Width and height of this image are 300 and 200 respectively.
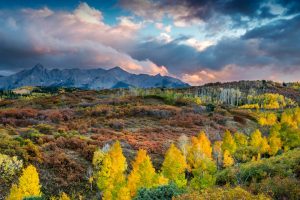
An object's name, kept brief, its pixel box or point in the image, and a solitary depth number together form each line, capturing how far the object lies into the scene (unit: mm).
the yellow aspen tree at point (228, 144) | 55000
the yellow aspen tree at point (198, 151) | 46844
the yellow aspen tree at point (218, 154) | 51812
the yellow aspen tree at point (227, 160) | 51288
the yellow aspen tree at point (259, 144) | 60750
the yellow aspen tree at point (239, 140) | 62500
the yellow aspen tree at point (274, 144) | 61831
